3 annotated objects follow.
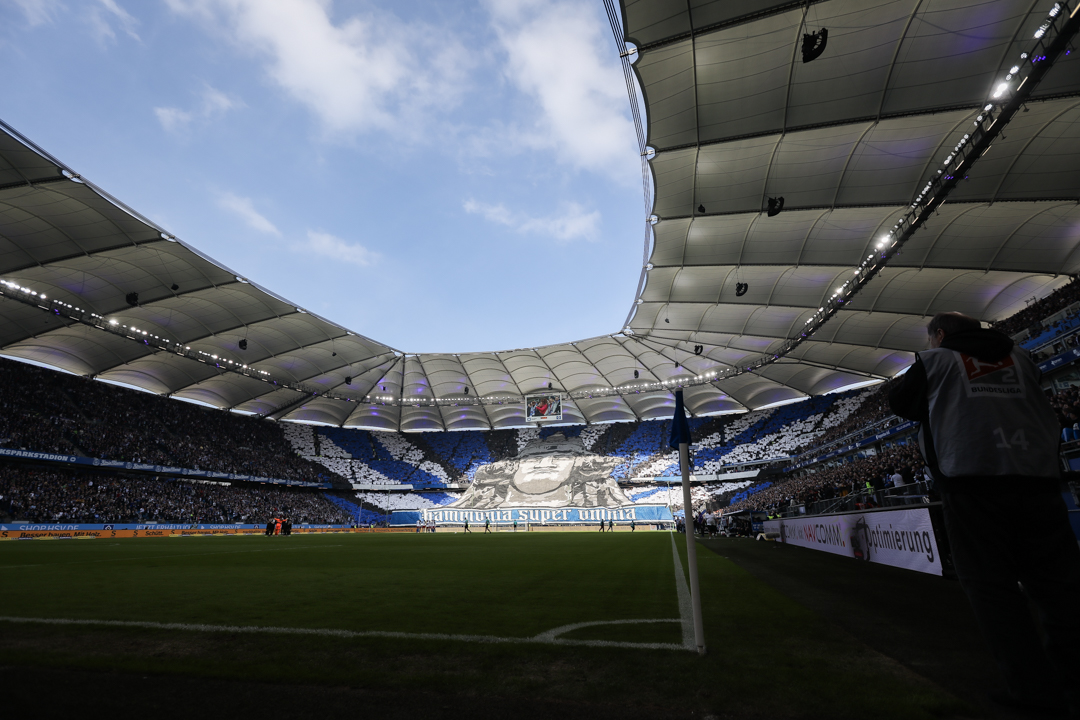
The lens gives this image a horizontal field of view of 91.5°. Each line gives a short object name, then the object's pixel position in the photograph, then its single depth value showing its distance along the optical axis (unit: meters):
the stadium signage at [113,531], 30.12
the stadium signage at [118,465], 35.58
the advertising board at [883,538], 8.97
